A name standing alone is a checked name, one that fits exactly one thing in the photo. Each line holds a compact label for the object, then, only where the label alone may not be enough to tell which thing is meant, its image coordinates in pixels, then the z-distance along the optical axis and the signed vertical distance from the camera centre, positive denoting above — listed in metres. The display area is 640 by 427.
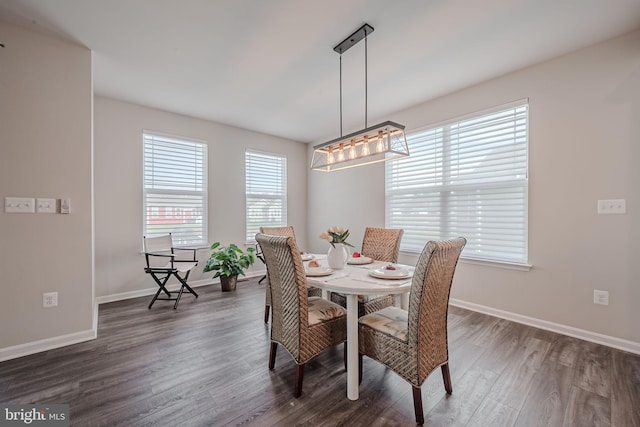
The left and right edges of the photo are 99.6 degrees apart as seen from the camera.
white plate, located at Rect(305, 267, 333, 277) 1.96 -0.44
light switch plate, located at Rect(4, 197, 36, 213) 2.21 +0.07
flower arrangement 2.24 -0.19
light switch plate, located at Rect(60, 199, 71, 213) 2.40 +0.06
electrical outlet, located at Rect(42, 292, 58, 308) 2.34 -0.76
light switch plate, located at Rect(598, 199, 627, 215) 2.31 +0.05
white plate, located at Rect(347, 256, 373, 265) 2.46 -0.44
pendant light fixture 2.15 +0.64
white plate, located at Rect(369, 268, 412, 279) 1.88 -0.44
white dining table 1.67 -0.48
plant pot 3.96 -1.03
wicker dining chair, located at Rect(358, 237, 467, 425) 1.49 -0.72
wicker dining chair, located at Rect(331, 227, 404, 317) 2.39 -0.44
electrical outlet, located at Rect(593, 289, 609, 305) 2.39 -0.76
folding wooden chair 3.30 -0.68
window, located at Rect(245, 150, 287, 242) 4.81 +0.41
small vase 2.24 -0.37
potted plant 3.90 -0.76
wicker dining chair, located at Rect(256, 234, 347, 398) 1.72 -0.72
